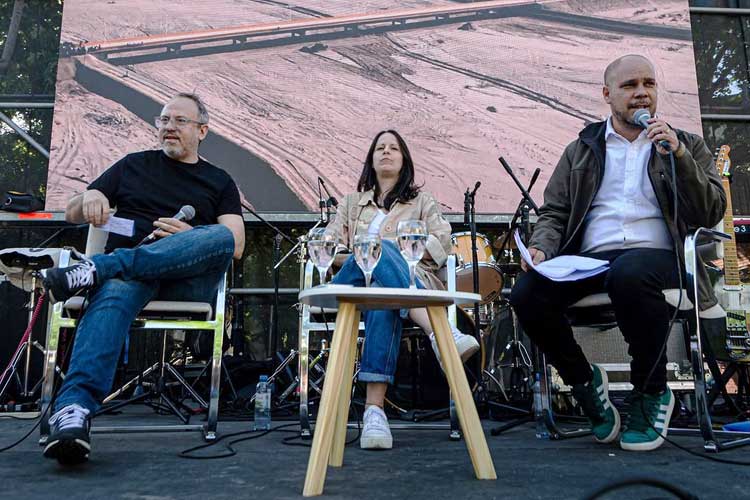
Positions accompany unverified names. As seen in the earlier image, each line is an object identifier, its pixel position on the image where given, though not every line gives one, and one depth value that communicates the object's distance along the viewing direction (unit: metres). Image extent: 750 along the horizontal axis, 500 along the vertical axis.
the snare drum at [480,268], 2.97
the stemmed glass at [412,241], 1.47
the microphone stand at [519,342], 2.20
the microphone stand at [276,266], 3.54
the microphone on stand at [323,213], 3.41
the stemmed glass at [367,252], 1.44
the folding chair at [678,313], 1.74
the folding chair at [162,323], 1.93
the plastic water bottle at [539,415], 2.07
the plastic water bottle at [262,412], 2.36
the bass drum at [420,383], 3.20
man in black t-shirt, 1.59
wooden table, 1.25
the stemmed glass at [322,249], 1.54
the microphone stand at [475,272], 2.75
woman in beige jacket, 1.97
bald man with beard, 1.74
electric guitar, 3.18
